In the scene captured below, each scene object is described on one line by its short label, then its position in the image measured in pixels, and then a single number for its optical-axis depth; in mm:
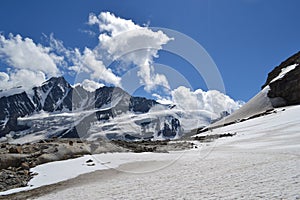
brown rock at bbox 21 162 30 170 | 22141
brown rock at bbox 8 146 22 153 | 25847
